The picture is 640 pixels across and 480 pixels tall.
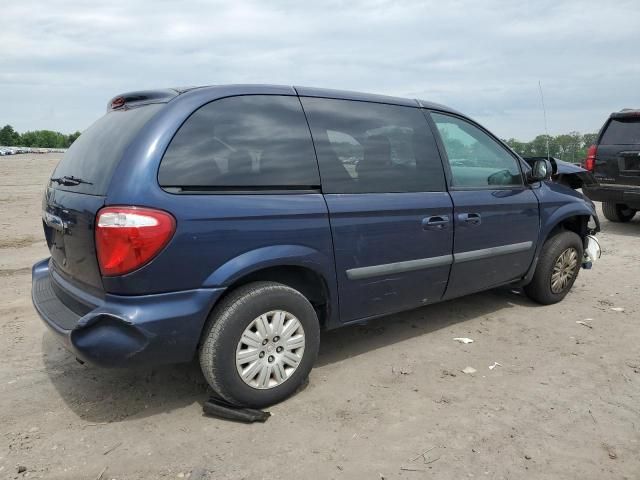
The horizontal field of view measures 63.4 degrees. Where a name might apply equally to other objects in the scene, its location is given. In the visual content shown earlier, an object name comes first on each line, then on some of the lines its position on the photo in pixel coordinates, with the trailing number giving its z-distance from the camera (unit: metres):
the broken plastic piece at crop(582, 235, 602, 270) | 5.24
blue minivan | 2.55
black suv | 8.13
